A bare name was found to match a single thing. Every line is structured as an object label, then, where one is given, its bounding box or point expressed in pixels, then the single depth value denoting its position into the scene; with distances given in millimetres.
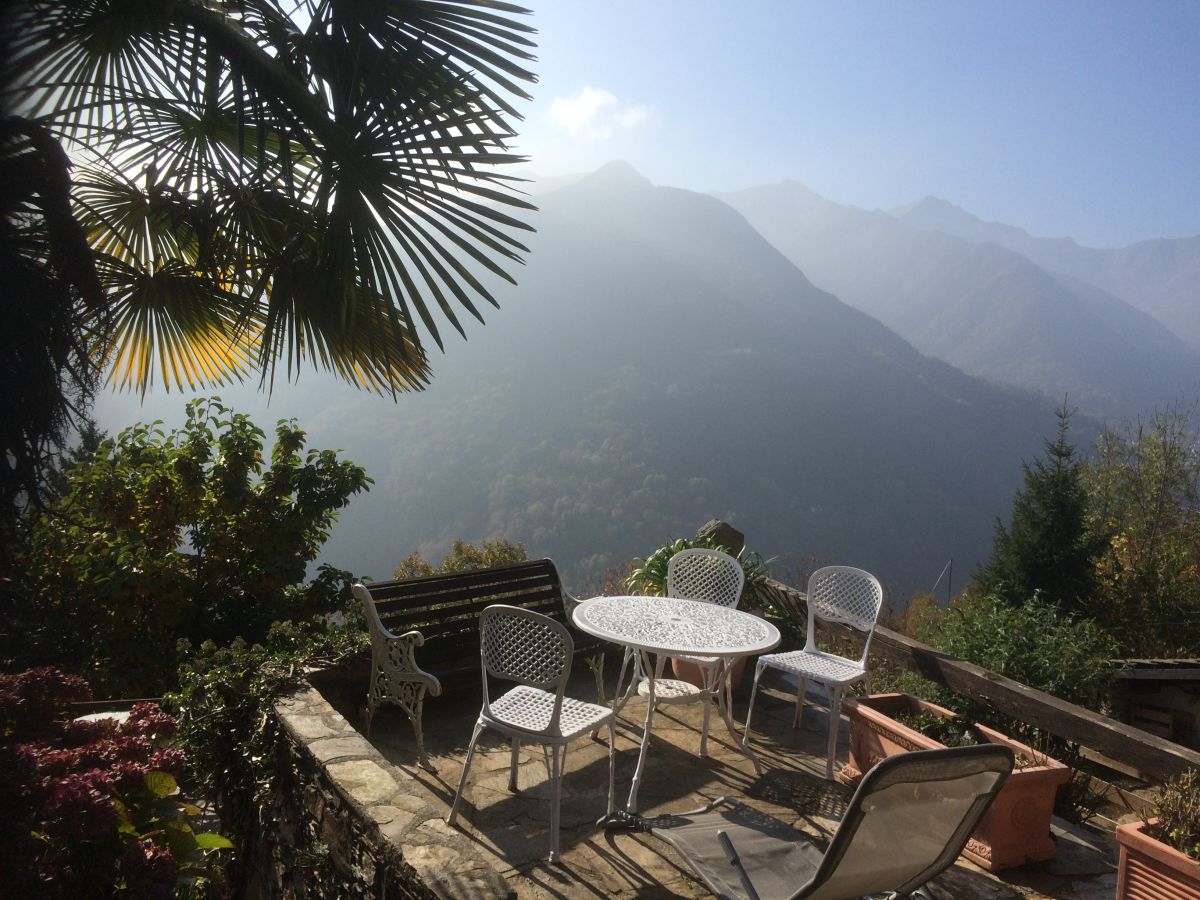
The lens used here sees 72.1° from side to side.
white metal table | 3201
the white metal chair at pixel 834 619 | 3600
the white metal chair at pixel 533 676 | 2744
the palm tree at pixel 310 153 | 2875
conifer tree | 6660
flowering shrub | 1796
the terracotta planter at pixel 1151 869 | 2234
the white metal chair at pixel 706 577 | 4383
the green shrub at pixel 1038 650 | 3803
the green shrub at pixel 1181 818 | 2297
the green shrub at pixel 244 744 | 2545
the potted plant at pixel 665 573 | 5023
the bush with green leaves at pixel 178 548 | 4055
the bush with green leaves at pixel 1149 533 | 6051
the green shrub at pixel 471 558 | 6826
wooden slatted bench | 3445
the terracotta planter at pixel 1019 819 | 2812
